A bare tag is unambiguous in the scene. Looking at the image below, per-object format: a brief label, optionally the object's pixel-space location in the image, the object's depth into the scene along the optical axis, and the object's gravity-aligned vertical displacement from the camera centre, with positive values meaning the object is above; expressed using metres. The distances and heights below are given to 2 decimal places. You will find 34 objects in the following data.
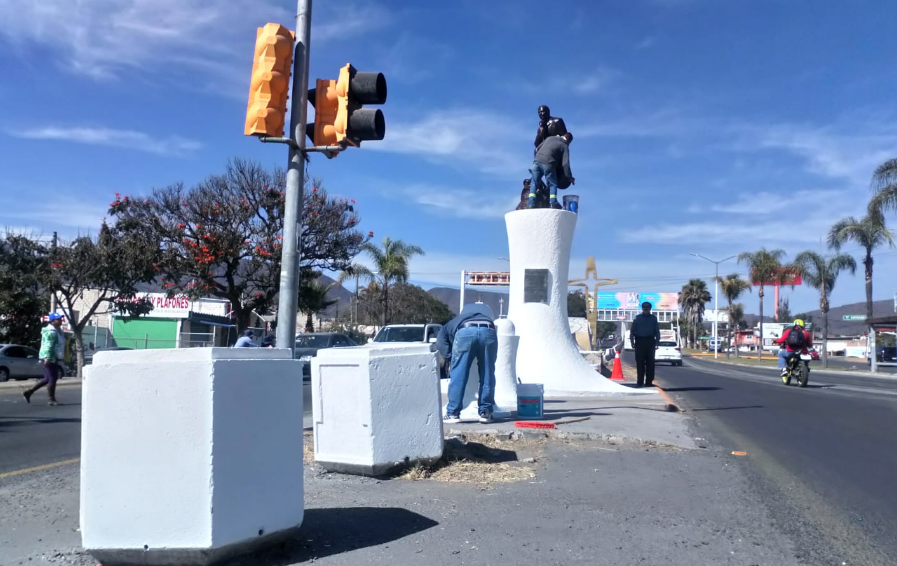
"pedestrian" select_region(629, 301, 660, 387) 14.74 -0.35
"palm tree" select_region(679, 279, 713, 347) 96.31 +3.30
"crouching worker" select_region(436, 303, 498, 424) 8.82 -0.33
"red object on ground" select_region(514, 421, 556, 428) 8.94 -1.23
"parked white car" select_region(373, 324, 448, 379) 20.05 -0.30
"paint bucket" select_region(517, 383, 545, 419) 9.80 -1.03
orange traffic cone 18.64 -1.22
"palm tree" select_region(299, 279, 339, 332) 33.81 +1.14
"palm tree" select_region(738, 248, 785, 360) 62.56 +4.90
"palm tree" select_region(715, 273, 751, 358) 77.44 +3.98
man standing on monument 14.68 +3.16
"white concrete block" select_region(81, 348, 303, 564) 3.81 -0.70
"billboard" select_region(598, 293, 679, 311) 85.88 +2.71
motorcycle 18.03 -1.05
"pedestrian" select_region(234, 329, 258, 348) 12.41 -0.33
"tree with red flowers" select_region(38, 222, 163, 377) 23.27 +1.69
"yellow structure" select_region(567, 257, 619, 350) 21.35 +1.14
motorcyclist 17.50 -0.37
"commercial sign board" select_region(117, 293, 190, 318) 42.47 +0.70
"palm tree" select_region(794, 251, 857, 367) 50.88 +3.87
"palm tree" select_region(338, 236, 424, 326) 41.38 +3.40
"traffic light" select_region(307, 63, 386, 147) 6.93 +2.00
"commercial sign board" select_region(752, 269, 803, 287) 60.08 +3.81
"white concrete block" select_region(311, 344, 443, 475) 6.16 -0.73
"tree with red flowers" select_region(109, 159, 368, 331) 27.11 +3.26
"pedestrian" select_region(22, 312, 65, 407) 12.69 -0.52
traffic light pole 6.88 +1.23
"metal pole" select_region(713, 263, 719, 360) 73.62 +0.10
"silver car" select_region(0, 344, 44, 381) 25.38 -1.50
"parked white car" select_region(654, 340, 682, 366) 40.69 -1.61
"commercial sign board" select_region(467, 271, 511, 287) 52.50 +3.19
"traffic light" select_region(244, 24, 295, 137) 6.52 +2.10
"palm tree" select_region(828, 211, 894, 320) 41.59 +5.35
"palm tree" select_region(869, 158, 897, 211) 39.69 +7.44
